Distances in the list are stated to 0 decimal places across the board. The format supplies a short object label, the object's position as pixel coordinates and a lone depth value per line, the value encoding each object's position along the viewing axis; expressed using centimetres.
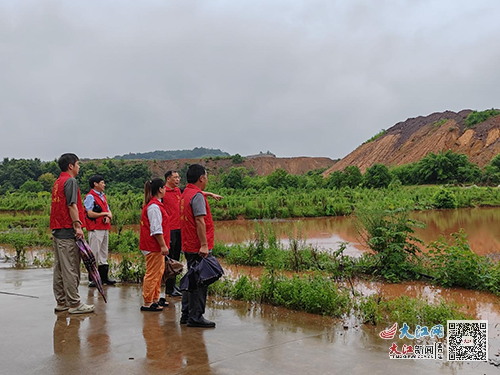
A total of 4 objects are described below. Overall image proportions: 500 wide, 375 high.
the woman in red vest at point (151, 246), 519
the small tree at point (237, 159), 6875
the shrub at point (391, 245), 756
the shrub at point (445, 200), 2516
